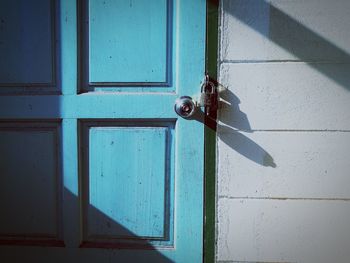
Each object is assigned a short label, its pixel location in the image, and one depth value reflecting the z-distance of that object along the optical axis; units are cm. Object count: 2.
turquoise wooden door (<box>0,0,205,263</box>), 136
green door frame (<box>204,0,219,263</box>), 133
